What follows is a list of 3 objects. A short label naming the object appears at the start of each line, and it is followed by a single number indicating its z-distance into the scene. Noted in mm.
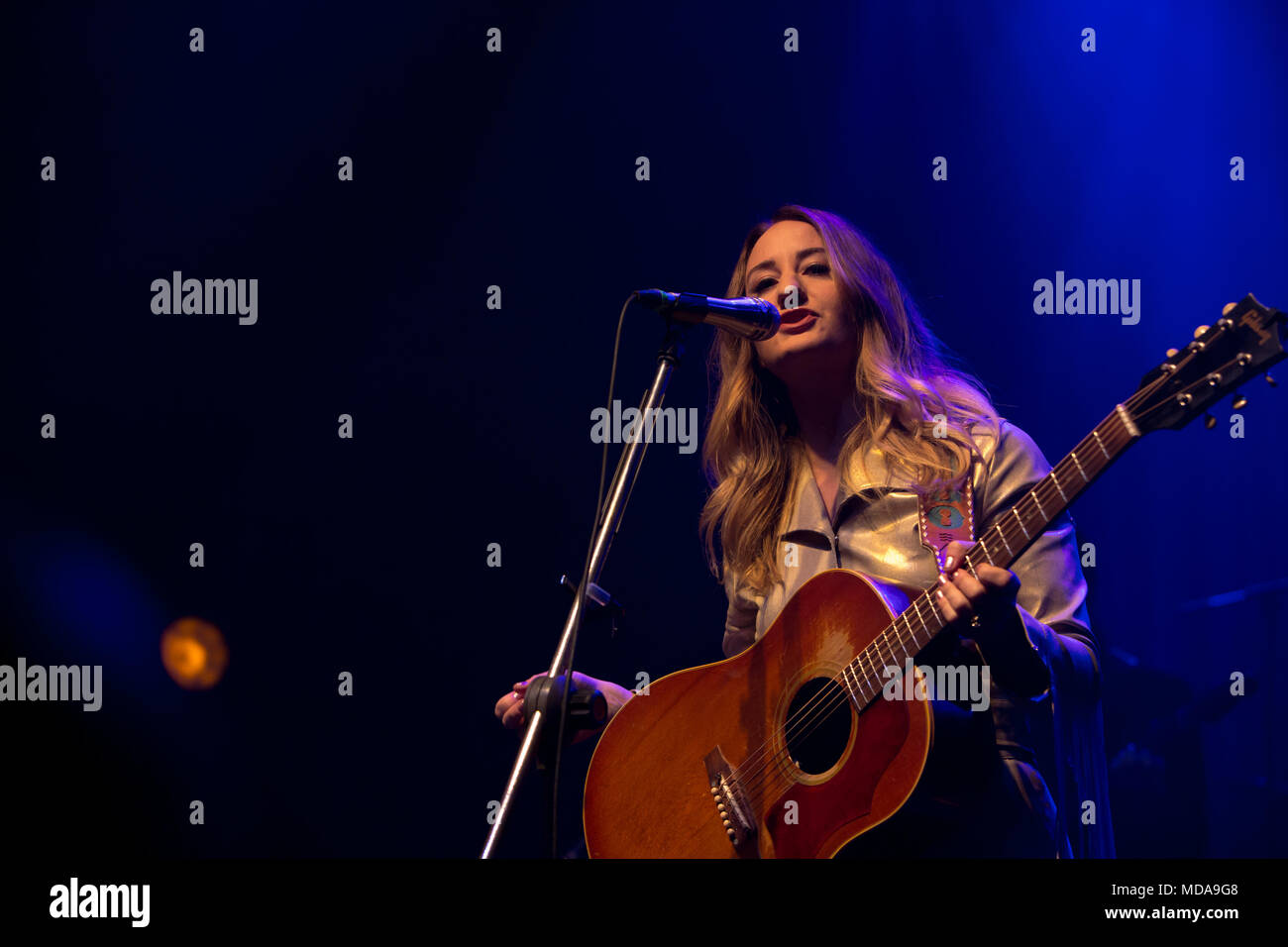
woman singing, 1790
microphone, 1932
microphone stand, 1690
